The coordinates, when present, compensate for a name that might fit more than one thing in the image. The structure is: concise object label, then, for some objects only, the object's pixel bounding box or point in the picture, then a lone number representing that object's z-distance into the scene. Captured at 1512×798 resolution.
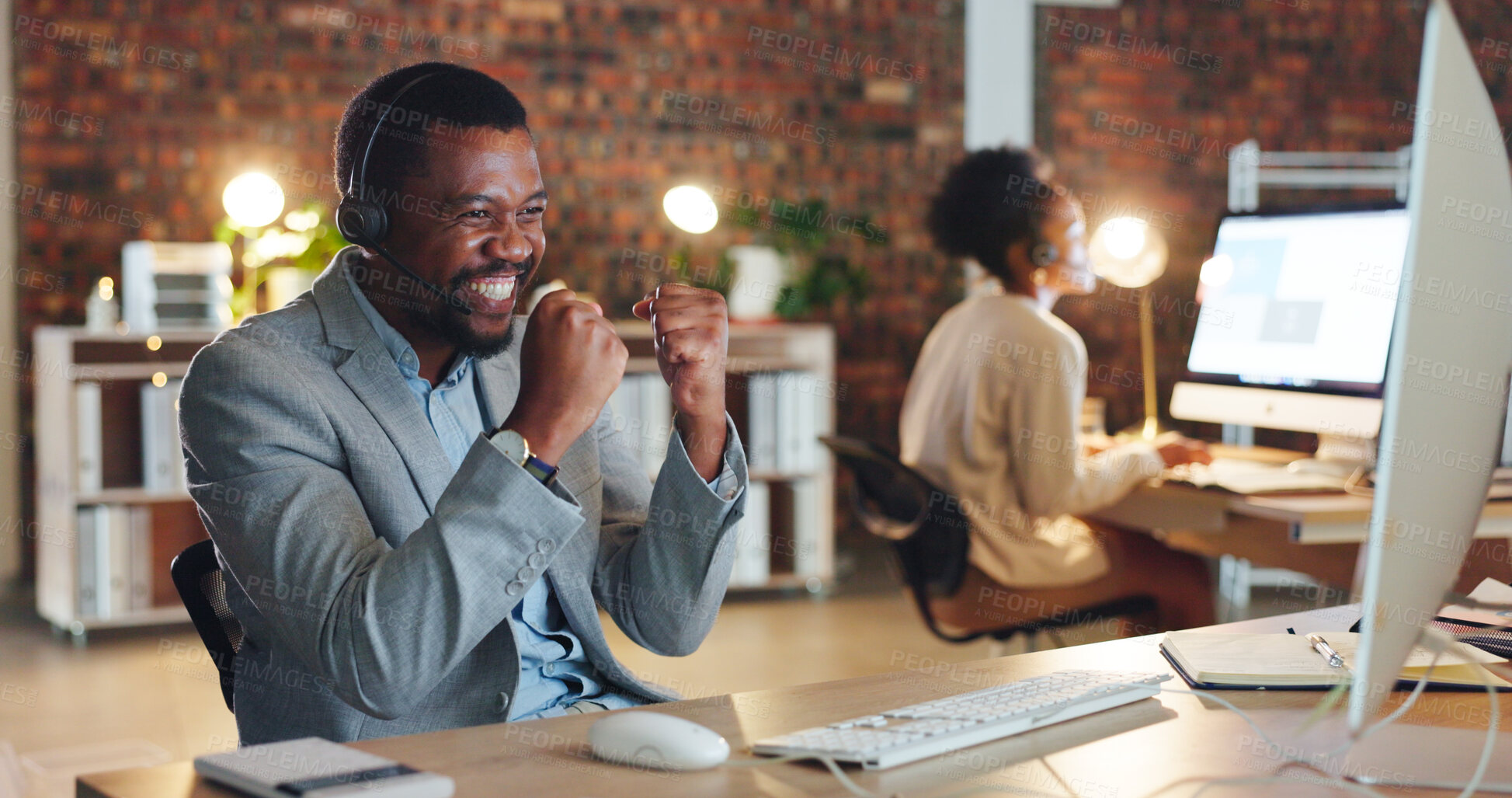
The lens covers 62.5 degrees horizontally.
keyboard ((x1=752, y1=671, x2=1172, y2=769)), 0.86
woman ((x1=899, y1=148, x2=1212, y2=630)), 2.42
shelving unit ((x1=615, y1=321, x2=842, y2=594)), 4.34
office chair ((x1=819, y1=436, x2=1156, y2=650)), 2.40
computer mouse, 0.85
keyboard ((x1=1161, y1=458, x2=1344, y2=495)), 2.21
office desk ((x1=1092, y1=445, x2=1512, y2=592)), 2.02
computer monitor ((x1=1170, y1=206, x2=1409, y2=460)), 2.32
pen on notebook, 1.11
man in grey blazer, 1.08
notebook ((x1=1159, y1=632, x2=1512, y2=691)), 1.07
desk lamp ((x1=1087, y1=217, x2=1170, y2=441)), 3.16
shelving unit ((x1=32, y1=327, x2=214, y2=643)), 3.76
